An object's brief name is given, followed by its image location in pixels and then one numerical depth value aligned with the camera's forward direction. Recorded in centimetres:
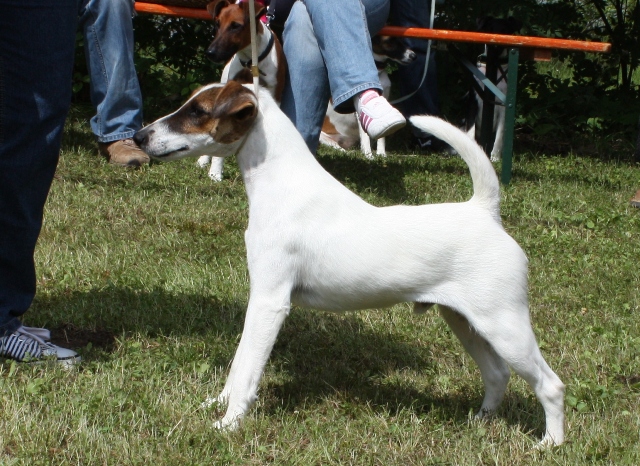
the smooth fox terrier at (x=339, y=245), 468
